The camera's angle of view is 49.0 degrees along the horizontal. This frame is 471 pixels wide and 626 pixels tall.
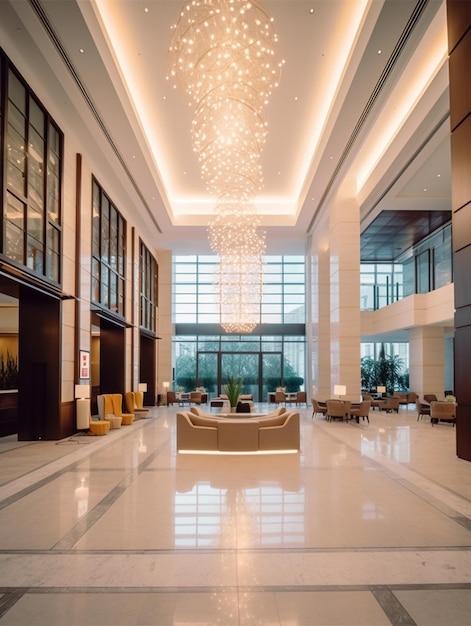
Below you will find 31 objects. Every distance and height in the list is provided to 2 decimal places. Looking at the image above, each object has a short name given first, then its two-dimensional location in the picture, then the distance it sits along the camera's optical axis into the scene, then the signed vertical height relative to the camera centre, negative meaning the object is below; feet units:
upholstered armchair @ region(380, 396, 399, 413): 64.46 -6.75
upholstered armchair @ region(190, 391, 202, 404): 74.84 -6.94
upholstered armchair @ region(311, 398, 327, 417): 55.12 -6.24
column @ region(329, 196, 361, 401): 55.36 +6.05
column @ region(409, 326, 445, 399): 72.08 -1.42
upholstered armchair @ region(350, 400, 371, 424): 51.13 -6.02
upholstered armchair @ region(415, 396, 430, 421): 53.42 -6.08
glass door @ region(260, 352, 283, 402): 92.89 -4.22
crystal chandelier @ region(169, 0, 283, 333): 20.10 +11.59
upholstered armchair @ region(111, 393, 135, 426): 49.32 -5.87
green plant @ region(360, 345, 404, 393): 89.71 -3.87
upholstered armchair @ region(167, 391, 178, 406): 75.00 -6.91
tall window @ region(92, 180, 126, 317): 46.62 +9.50
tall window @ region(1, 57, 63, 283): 28.94 +10.34
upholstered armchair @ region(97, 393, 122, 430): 45.85 -5.67
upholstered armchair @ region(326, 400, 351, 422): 51.19 -5.78
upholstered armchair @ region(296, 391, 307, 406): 74.69 -6.87
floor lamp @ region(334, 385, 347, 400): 49.57 -3.86
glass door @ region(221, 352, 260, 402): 93.35 -3.16
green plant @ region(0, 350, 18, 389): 44.06 -1.92
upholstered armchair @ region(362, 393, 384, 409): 66.13 -6.80
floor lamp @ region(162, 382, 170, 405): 77.25 -5.91
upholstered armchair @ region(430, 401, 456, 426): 48.29 -5.68
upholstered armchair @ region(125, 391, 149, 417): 56.29 -6.07
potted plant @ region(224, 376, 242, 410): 49.08 -4.12
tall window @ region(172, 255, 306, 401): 93.30 +1.38
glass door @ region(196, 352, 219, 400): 93.50 -3.99
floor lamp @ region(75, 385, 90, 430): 39.91 -4.91
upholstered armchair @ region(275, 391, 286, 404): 74.18 -6.83
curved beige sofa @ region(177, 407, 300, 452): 30.37 -5.04
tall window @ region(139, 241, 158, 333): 69.87 +8.76
